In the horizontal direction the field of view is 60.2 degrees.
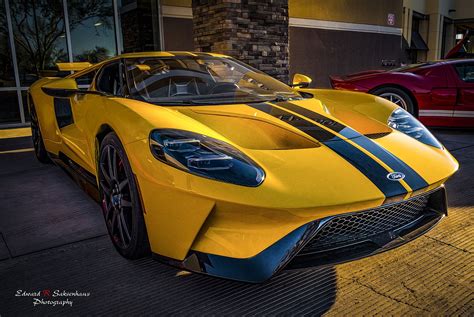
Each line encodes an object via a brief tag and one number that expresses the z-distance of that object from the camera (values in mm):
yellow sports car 1609
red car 5512
